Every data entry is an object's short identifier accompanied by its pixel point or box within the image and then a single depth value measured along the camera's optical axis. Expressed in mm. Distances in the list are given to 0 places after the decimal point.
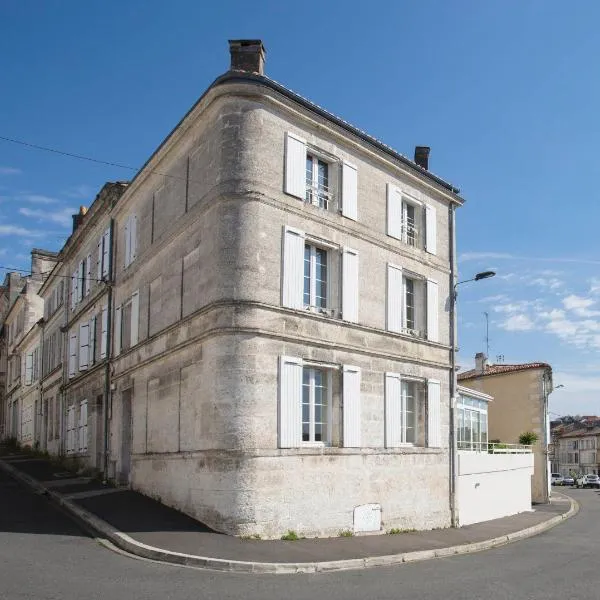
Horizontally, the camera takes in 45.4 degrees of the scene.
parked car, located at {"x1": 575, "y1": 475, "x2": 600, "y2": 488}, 56209
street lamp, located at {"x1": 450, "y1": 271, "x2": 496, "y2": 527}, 17875
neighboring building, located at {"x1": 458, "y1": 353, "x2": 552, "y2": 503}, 31188
